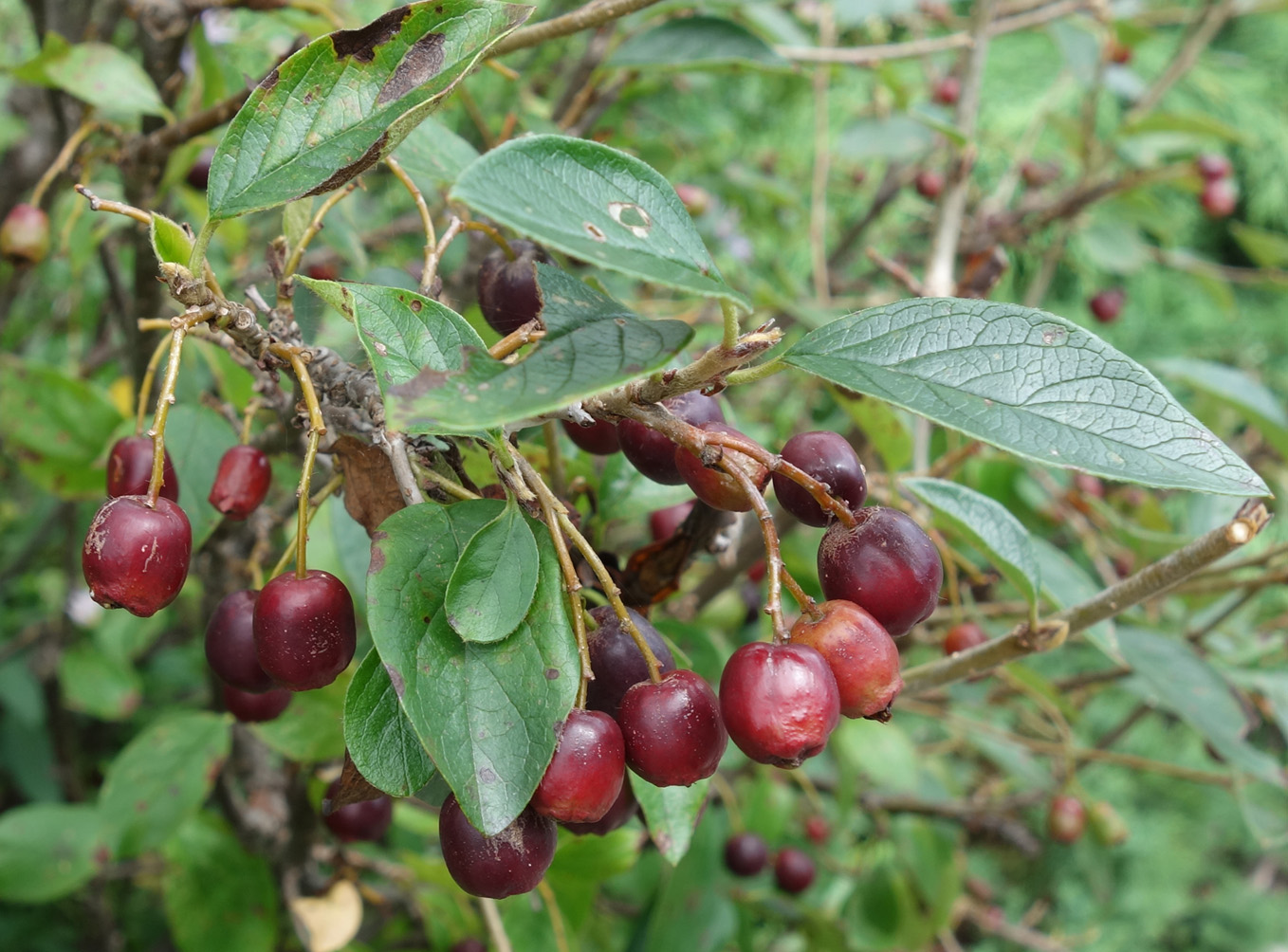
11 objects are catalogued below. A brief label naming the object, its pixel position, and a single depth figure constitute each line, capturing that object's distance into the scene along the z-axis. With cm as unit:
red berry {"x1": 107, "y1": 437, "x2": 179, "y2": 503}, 15
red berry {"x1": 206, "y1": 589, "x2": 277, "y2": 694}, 14
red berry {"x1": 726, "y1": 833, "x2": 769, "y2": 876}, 32
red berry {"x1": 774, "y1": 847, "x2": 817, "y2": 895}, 35
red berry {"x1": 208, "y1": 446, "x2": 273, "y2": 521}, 15
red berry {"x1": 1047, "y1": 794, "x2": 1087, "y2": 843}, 36
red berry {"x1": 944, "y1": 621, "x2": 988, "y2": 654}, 21
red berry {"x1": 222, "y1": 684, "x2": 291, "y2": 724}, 16
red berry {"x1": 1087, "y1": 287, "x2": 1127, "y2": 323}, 54
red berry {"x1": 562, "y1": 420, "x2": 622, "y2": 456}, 15
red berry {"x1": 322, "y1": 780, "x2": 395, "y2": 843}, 20
